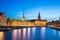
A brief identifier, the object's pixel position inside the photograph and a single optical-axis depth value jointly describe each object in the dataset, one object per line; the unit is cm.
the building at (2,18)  9954
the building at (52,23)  16185
